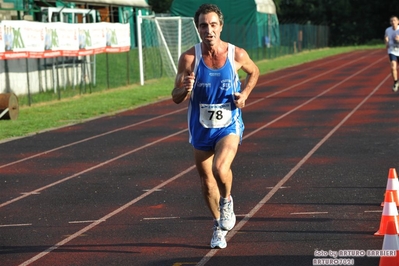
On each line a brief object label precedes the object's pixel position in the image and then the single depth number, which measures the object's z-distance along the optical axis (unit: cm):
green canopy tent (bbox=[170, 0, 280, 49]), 5699
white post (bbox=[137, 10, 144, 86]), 3291
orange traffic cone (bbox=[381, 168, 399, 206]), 853
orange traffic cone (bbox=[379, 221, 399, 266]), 681
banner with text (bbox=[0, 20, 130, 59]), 2298
